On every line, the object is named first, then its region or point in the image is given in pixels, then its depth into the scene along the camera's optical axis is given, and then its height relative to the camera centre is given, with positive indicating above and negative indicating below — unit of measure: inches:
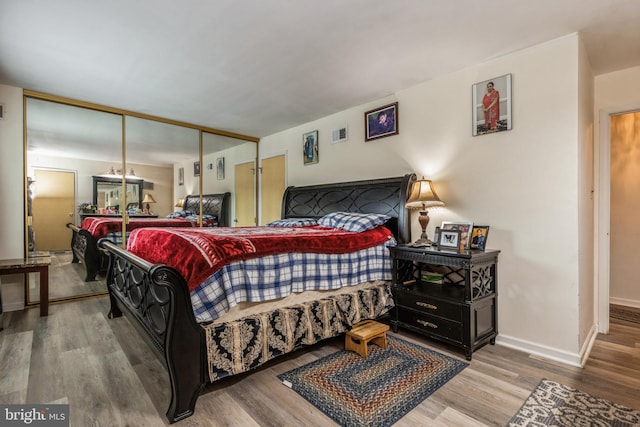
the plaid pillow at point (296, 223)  150.1 -5.5
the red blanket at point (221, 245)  73.0 -9.4
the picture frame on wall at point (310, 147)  180.1 +38.3
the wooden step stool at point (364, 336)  93.6 -38.5
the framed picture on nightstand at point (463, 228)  107.3 -6.1
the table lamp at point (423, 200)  113.9 +4.1
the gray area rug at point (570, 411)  65.2 -44.6
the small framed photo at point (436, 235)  112.1 -9.3
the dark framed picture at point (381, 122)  140.2 +41.9
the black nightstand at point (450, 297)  93.8 -28.2
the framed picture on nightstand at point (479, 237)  105.3 -9.0
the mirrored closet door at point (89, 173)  144.3 +21.2
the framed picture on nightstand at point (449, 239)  105.5 -9.9
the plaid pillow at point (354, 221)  118.2 -3.8
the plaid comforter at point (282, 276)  72.5 -18.5
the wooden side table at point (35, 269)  122.3 -22.4
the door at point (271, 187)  205.2 +16.9
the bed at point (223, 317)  65.6 -28.7
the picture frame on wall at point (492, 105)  105.4 +36.9
